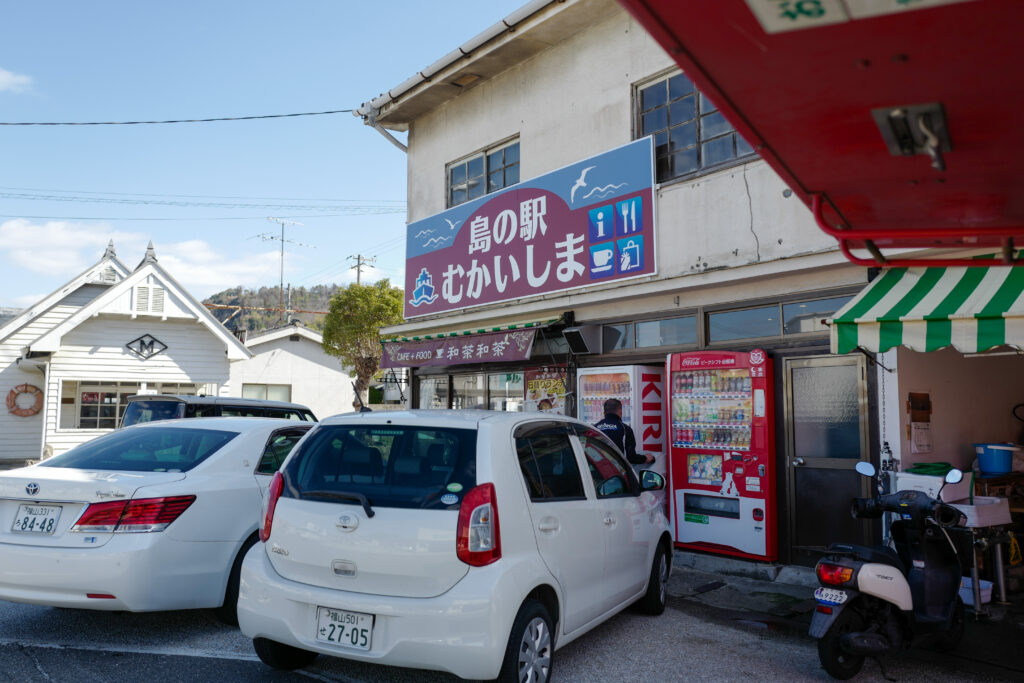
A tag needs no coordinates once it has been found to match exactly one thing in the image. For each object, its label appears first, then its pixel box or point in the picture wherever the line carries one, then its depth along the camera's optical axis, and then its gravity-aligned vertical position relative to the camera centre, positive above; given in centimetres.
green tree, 2864 +287
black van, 920 -16
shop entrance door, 685 -48
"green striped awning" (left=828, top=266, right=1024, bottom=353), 501 +62
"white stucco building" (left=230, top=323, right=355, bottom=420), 2789 +93
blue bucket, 665 -56
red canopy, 204 +100
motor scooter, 432 -119
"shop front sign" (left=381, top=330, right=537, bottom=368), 998 +71
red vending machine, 738 -61
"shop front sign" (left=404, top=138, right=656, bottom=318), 902 +229
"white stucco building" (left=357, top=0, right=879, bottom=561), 723 +188
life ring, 2078 -17
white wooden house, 1873 +105
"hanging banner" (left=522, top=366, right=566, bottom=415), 1021 +11
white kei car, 354 -81
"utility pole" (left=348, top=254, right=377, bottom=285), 4672 +861
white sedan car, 438 -85
